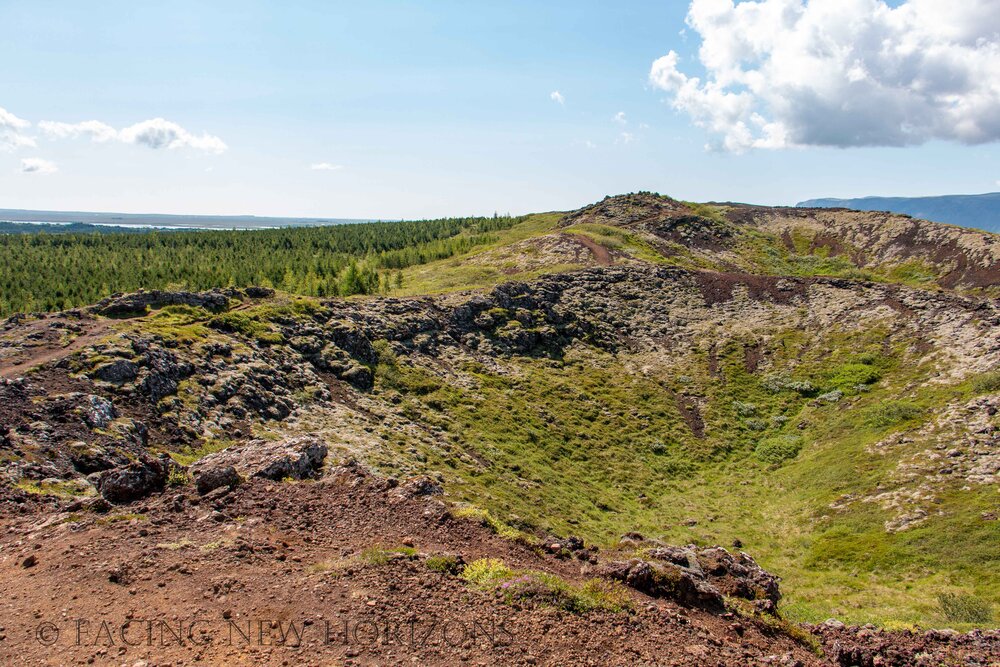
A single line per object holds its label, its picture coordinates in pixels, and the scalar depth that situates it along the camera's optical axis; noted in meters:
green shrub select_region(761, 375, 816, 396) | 60.91
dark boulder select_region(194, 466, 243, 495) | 19.97
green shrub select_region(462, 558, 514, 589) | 15.00
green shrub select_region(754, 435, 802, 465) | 51.38
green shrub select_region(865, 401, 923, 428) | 47.30
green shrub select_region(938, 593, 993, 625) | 23.95
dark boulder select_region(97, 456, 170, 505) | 19.17
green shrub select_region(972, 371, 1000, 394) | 44.44
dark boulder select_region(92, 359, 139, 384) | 32.31
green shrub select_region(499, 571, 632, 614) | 14.41
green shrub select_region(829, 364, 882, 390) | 57.41
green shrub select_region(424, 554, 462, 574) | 15.51
